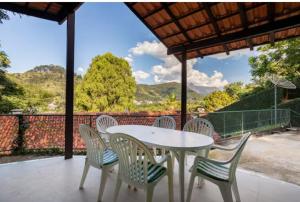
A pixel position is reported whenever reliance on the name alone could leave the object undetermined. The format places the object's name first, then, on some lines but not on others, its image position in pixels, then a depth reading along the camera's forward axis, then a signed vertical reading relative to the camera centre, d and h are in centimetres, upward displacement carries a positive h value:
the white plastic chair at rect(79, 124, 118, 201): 151 -62
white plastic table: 140 -45
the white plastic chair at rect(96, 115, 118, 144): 247 -41
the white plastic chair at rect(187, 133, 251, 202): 129 -71
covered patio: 166 +110
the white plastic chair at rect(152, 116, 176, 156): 250 -40
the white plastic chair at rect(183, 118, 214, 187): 208 -41
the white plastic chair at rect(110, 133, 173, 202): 121 -59
